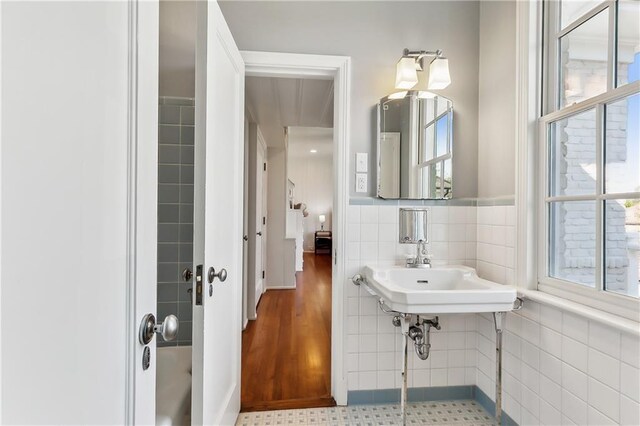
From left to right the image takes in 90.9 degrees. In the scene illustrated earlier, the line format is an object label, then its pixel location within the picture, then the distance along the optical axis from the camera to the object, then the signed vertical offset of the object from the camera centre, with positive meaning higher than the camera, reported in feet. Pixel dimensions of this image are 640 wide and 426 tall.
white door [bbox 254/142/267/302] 11.60 -0.29
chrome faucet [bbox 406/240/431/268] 6.06 -0.90
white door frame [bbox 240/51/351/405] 6.03 +1.53
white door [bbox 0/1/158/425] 1.30 +0.00
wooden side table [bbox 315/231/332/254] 28.14 -2.82
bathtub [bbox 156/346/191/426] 4.13 -2.64
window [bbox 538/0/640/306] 3.86 +0.86
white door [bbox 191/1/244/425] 3.77 -0.07
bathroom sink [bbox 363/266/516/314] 4.59 -1.26
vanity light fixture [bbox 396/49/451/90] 5.92 +2.71
